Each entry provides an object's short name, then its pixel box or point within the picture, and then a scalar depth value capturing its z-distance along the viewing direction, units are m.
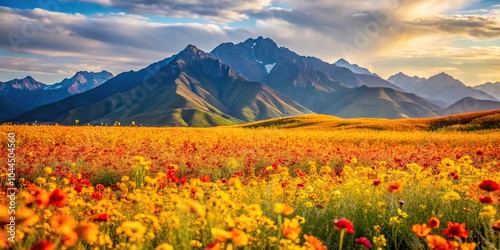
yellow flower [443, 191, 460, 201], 4.74
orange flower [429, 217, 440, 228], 3.80
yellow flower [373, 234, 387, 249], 3.72
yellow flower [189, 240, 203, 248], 3.53
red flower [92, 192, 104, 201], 5.96
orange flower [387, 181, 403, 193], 4.45
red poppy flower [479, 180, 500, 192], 4.25
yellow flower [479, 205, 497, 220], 4.20
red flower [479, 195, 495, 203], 3.99
